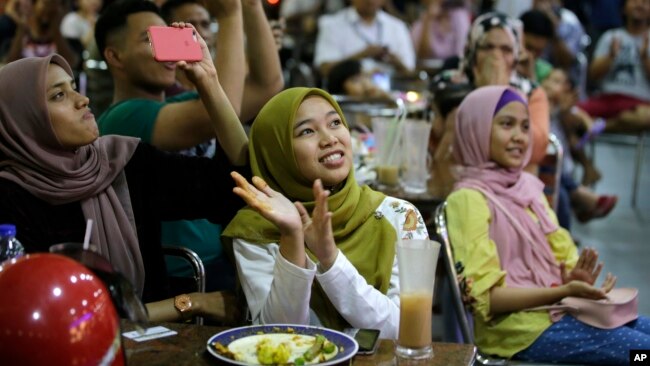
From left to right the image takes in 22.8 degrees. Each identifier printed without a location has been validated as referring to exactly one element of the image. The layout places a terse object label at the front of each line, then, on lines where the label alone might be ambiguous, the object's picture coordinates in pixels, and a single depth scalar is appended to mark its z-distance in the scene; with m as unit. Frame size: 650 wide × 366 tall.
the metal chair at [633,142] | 12.11
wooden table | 2.96
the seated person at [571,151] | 9.74
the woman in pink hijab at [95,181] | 3.79
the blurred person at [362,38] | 12.73
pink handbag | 4.69
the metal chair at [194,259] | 4.35
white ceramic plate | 2.86
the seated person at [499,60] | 7.27
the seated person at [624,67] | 13.20
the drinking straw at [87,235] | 2.59
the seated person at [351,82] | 10.09
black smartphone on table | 3.05
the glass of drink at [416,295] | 3.08
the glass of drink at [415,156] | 6.20
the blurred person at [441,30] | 13.57
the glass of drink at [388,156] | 6.27
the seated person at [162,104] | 4.79
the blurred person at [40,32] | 11.03
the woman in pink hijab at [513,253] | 4.70
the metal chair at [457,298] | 4.66
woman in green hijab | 3.60
